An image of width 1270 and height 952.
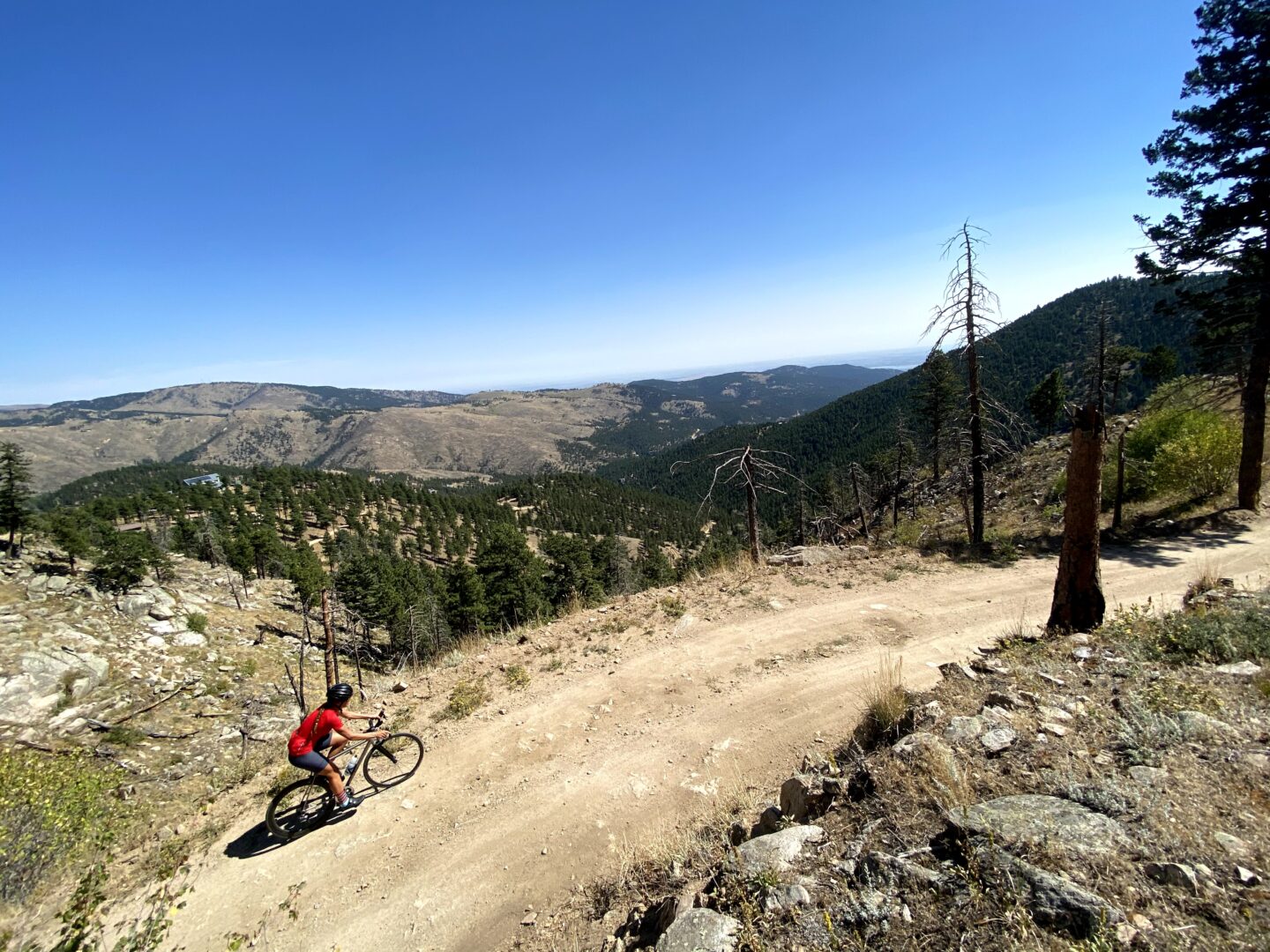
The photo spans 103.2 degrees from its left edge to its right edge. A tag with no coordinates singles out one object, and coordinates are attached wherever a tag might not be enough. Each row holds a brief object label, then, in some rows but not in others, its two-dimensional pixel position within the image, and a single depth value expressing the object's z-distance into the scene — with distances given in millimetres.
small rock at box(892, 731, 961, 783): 4586
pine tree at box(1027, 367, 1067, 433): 62156
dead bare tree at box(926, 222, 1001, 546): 16641
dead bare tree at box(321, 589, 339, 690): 16062
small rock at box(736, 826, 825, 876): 4387
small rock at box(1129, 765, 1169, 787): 3943
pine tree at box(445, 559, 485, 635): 57781
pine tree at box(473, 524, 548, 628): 58812
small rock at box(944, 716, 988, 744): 5195
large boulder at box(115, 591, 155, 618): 27016
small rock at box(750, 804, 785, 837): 5465
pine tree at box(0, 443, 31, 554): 34594
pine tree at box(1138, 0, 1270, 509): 13703
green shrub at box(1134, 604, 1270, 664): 5938
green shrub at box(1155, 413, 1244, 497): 18172
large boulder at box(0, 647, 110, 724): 17594
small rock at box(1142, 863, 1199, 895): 2857
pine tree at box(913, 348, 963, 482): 35312
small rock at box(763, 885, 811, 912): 3779
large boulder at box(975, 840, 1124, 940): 2844
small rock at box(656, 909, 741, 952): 3715
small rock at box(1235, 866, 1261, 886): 2882
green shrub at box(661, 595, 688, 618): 12862
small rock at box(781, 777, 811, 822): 5410
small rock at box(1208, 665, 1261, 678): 5387
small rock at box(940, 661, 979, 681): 7180
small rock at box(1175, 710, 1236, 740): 4398
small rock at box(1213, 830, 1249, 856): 3101
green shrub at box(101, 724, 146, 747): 18109
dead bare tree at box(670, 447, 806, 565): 15172
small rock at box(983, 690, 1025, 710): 5725
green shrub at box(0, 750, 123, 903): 6555
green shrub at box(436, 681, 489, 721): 9641
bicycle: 7328
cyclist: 7293
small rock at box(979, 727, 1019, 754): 4873
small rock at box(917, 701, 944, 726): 5988
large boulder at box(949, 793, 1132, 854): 3432
